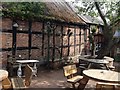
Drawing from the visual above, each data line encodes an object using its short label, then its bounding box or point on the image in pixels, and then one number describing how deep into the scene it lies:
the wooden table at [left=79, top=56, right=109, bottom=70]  3.97
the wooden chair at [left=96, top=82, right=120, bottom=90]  2.05
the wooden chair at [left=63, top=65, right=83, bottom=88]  2.77
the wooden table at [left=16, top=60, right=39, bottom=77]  3.51
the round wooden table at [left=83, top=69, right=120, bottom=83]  2.20
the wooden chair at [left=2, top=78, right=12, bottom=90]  2.17
